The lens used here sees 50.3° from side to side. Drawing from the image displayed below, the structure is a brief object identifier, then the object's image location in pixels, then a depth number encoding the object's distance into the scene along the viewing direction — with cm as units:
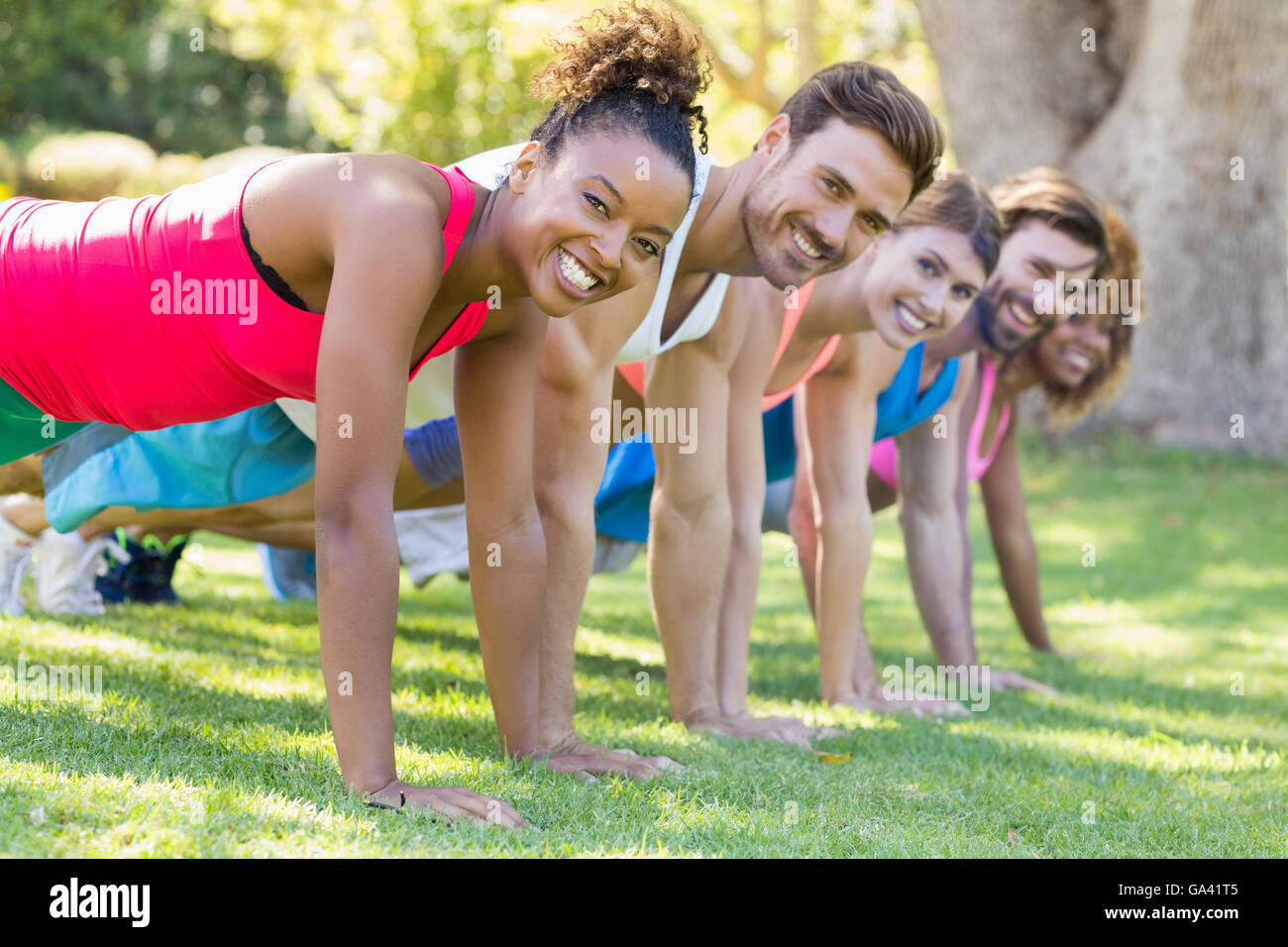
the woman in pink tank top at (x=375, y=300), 275
